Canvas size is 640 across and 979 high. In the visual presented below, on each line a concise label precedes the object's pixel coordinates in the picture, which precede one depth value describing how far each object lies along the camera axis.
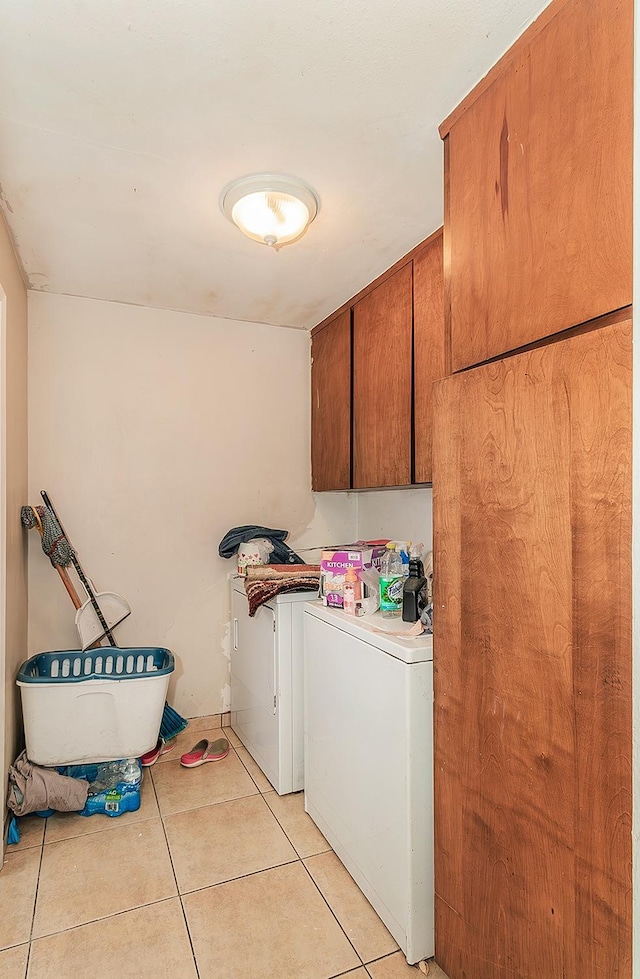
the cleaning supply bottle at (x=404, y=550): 2.07
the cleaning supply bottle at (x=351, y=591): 2.01
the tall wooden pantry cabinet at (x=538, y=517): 1.03
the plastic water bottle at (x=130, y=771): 2.36
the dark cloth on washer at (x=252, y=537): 3.05
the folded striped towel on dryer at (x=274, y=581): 2.39
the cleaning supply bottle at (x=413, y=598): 1.85
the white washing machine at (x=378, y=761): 1.53
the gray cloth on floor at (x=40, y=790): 2.15
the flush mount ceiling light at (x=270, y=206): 1.85
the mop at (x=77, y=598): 2.56
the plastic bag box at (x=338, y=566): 2.10
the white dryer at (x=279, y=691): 2.38
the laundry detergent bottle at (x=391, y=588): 1.98
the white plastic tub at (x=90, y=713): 2.29
